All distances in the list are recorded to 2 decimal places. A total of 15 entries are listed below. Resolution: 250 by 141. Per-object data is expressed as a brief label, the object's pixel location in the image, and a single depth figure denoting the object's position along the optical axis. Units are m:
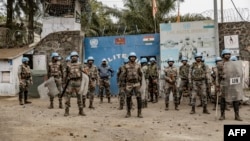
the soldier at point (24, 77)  15.20
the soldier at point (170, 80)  13.71
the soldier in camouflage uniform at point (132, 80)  11.52
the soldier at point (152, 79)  15.75
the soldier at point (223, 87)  10.93
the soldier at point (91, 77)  14.26
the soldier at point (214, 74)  13.47
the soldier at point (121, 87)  12.20
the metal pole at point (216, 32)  15.27
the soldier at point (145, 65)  15.55
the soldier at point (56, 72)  14.55
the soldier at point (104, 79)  16.12
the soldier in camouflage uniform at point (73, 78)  11.79
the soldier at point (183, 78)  14.38
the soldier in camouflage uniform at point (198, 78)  12.47
